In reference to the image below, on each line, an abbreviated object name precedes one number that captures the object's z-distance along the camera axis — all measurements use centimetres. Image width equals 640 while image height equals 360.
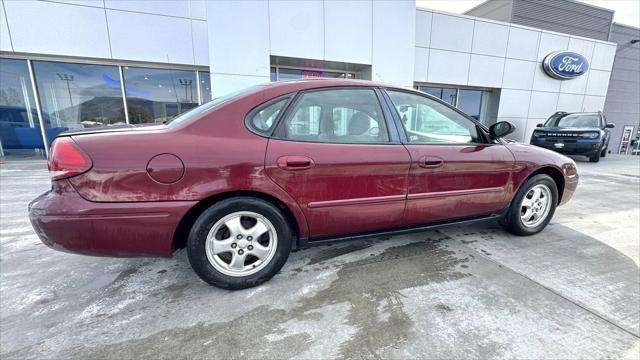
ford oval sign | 1152
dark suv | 876
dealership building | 718
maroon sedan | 172
